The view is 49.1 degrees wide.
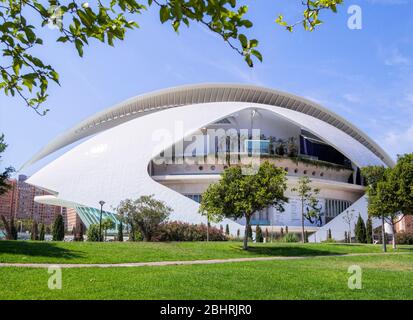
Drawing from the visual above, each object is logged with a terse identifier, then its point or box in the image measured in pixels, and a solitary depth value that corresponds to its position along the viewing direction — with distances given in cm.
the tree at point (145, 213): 2383
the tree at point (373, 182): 2441
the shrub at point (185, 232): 2496
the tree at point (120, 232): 2634
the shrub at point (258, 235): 2914
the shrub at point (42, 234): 2848
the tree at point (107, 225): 2909
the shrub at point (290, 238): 2955
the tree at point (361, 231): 3131
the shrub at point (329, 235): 3253
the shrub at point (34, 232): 2781
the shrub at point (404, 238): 3297
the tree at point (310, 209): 3378
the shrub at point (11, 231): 2560
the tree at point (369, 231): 3134
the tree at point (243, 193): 2006
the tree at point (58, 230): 2756
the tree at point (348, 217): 3375
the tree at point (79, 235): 2683
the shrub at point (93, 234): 2812
